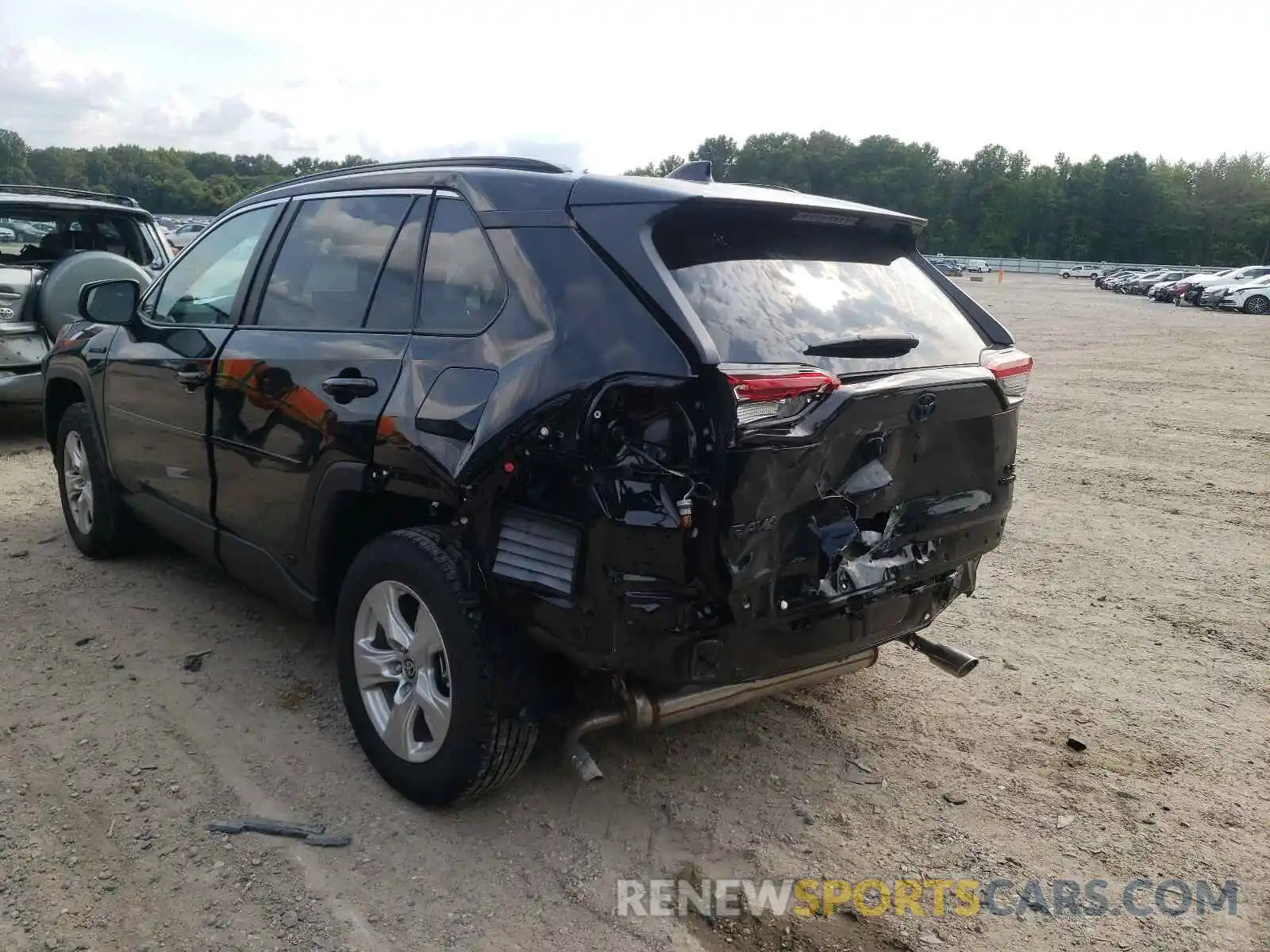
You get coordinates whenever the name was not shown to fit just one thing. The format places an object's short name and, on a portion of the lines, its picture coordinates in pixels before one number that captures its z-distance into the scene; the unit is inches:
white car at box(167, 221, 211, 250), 1075.9
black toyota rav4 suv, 96.3
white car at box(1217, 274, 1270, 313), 1232.2
